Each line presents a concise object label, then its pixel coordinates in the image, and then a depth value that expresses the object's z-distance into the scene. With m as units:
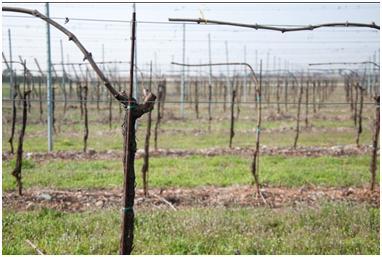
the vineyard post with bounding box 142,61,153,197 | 7.72
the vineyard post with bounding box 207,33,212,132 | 29.35
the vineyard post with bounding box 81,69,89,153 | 12.46
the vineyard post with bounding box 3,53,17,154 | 9.59
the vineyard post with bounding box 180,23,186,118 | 24.48
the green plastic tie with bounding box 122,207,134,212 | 3.20
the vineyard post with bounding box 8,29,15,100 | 21.64
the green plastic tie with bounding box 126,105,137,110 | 3.10
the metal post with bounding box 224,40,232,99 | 34.81
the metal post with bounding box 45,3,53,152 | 13.26
